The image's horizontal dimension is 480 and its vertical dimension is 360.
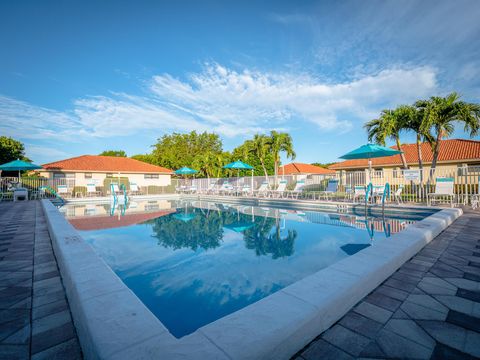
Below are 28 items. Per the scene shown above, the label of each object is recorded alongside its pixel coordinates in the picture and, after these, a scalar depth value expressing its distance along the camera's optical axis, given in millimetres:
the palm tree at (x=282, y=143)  22484
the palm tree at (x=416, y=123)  14159
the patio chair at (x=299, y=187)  13458
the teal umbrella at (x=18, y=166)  14034
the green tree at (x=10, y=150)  26466
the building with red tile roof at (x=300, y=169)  33312
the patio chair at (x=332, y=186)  11736
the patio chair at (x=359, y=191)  10329
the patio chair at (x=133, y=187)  18525
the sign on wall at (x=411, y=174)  8647
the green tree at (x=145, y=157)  40625
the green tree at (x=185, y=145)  39000
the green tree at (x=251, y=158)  24505
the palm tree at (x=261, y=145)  23047
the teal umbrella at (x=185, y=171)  20977
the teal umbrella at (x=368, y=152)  8795
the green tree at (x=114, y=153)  49250
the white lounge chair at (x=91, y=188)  17938
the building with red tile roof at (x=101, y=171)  21141
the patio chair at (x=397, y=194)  9670
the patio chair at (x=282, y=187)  14002
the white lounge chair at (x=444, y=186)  8305
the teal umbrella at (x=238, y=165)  16655
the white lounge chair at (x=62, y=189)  15897
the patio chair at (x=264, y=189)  15850
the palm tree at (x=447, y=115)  12836
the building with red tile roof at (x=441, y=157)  18844
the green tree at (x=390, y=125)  15000
